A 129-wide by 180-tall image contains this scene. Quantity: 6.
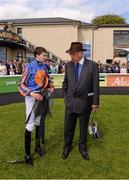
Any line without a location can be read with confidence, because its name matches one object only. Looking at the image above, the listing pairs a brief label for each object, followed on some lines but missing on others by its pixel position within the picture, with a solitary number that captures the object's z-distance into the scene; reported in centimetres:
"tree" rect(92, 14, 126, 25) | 3256
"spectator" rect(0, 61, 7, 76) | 846
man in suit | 273
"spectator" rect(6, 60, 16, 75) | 948
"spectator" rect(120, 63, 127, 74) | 1187
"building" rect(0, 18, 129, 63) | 2008
